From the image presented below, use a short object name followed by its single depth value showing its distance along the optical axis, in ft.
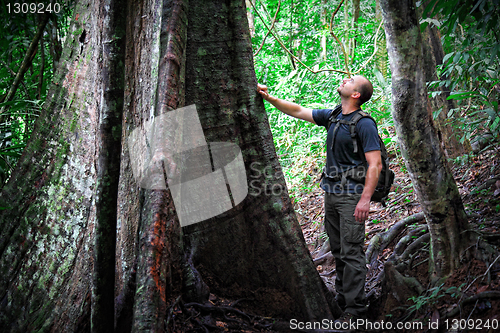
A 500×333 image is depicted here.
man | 10.55
